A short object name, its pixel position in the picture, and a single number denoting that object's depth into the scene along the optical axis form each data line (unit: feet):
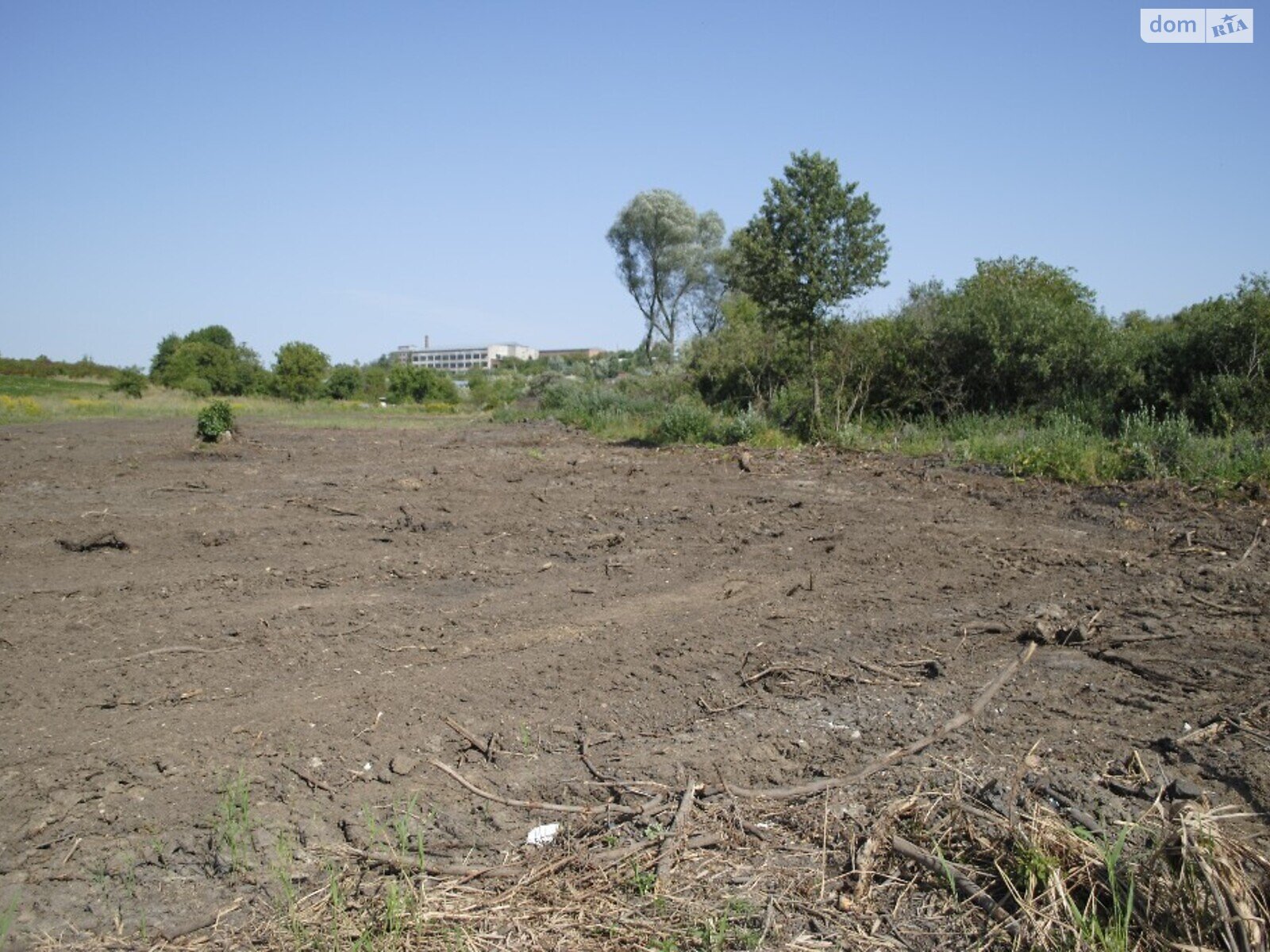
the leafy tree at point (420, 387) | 134.21
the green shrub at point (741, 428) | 50.83
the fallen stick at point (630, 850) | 10.16
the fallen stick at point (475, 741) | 12.66
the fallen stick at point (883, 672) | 14.75
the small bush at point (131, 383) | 118.52
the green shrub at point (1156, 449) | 32.83
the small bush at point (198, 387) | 128.77
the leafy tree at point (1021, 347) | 46.21
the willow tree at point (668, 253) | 154.61
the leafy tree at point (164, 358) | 146.94
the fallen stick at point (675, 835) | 9.89
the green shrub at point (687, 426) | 52.90
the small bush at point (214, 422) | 49.34
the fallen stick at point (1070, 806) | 10.07
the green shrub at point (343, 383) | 141.69
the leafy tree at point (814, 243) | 49.93
